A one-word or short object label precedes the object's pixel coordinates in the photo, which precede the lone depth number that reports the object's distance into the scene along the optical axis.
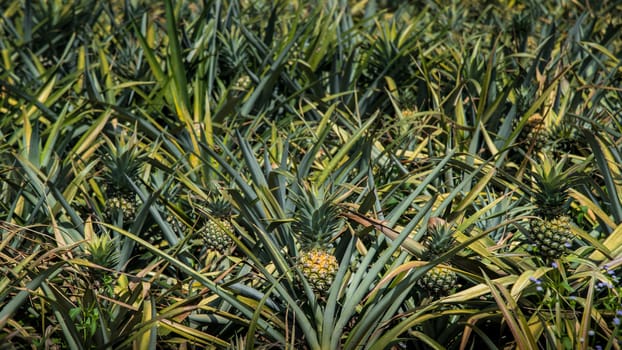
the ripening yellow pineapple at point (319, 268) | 2.20
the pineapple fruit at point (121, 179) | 2.66
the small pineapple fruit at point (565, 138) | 3.38
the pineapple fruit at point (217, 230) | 2.59
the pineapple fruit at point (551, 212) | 2.29
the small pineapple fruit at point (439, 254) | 2.26
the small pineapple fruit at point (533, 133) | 3.40
